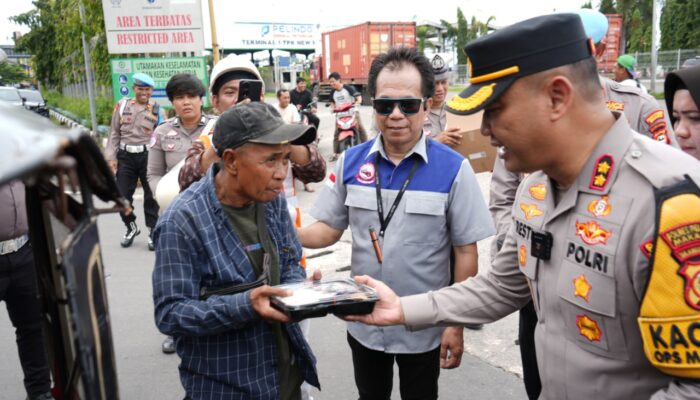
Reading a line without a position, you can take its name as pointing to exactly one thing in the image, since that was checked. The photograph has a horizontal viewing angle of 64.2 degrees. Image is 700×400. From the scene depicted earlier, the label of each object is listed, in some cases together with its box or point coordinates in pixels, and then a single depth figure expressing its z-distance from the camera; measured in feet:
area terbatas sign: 34.50
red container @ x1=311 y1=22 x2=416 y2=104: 86.07
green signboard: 34.68
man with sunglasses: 8.48
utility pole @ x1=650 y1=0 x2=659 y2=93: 72.95
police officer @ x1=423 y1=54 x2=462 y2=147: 16.52
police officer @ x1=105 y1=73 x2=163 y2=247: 22.82
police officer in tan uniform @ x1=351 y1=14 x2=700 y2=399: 4.23
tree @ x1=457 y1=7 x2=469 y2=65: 177.17
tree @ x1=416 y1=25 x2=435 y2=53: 148.24
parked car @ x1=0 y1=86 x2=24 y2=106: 52.21
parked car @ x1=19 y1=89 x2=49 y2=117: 61.32
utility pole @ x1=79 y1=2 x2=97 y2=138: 38.86
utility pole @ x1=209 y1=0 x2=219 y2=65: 30.51
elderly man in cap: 6.38
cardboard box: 13.55
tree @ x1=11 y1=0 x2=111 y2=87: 39.45
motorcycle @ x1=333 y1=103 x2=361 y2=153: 38.83
